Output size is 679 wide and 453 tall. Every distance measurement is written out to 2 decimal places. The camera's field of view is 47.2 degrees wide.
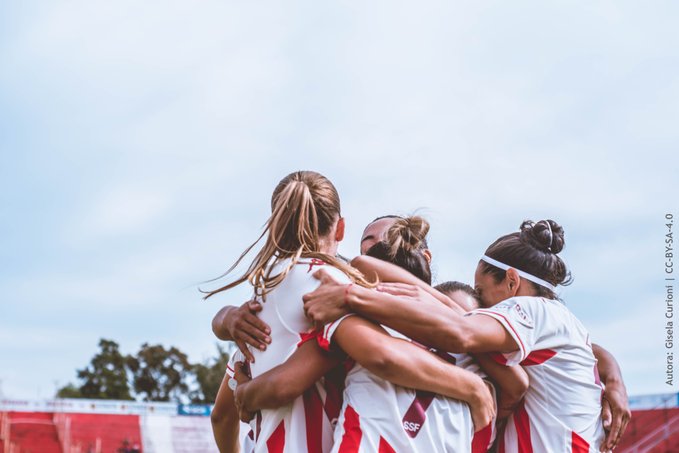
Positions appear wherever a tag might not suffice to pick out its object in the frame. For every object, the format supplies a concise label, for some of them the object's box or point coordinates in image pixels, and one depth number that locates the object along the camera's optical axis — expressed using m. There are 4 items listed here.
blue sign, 41.59
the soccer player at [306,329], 2.76
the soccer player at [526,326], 2.82
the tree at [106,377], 59.17
